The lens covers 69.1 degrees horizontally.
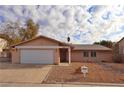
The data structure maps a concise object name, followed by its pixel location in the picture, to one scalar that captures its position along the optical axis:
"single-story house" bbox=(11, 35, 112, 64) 7.19
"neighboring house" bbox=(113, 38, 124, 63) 8.54
